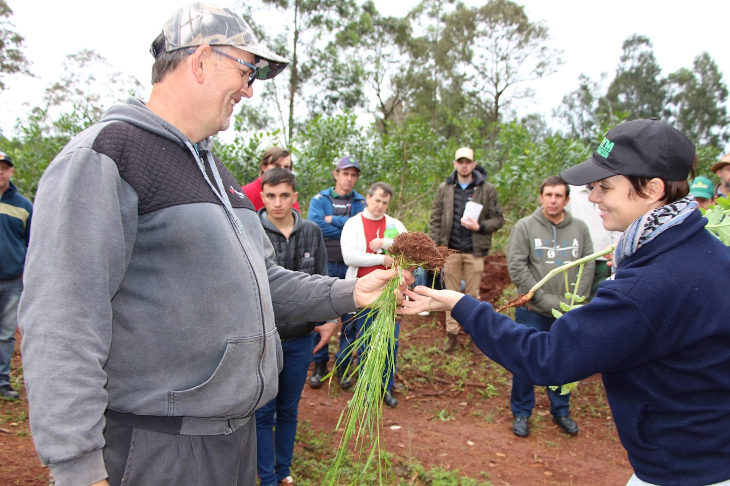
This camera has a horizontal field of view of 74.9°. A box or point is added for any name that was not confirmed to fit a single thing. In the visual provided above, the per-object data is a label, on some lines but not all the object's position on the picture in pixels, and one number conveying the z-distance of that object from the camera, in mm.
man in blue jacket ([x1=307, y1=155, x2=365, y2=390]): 6090
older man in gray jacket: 1288
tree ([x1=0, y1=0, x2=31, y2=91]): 21256
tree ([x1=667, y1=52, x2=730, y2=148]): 40688
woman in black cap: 1656
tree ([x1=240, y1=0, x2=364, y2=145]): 25891
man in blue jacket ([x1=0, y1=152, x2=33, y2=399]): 5176
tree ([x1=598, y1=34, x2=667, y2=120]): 41469
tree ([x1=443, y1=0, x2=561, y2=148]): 36562
